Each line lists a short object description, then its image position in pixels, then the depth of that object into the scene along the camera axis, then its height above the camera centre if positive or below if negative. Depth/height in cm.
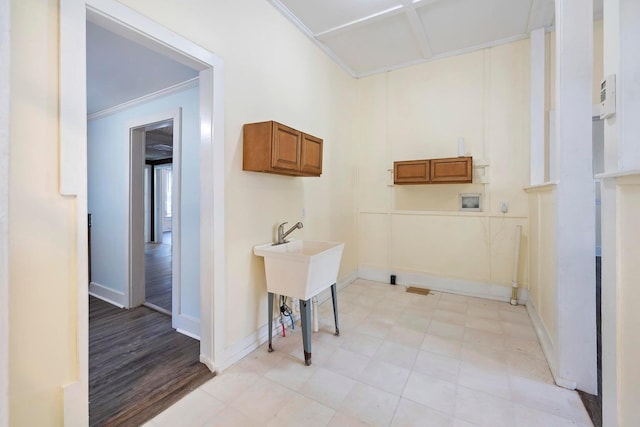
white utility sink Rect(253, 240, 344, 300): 199 -45
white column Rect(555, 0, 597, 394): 174 +1
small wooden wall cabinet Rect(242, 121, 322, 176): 202 +49
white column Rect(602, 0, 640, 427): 103 -7
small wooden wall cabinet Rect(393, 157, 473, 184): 324 +50
